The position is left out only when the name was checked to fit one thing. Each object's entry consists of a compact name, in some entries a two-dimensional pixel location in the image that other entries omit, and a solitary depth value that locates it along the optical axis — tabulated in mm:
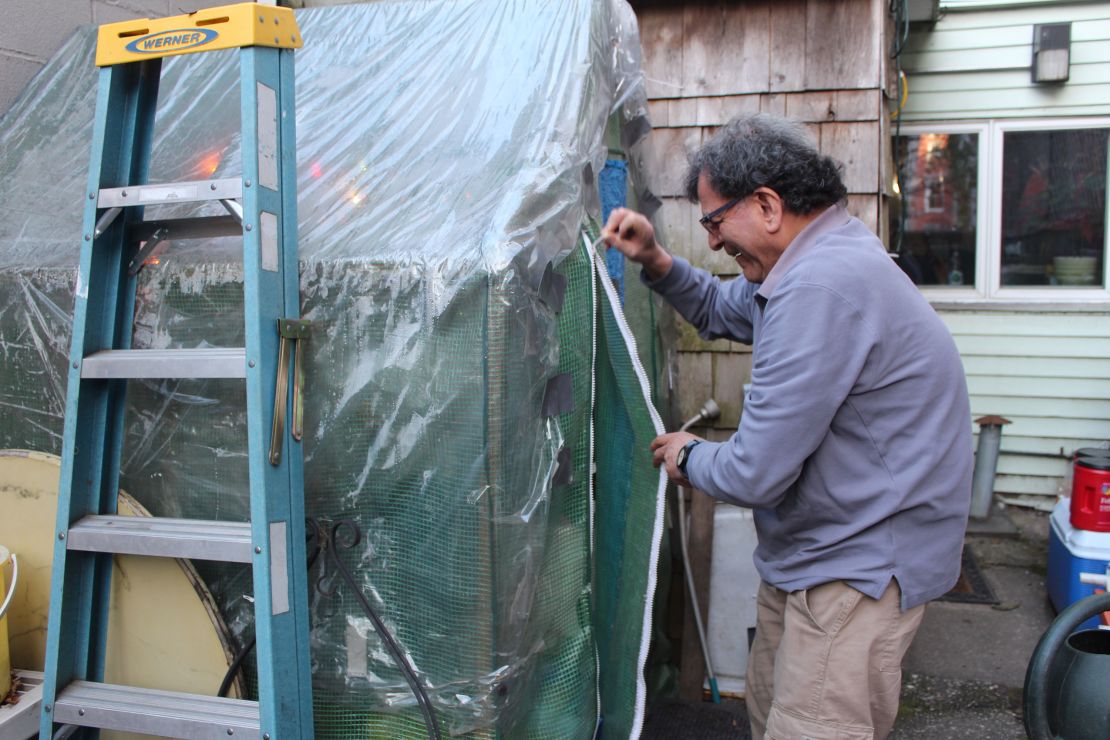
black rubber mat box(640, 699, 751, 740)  3252
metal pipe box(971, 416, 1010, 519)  5254
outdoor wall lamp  5074
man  1790
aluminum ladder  1696
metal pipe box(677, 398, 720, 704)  3369
